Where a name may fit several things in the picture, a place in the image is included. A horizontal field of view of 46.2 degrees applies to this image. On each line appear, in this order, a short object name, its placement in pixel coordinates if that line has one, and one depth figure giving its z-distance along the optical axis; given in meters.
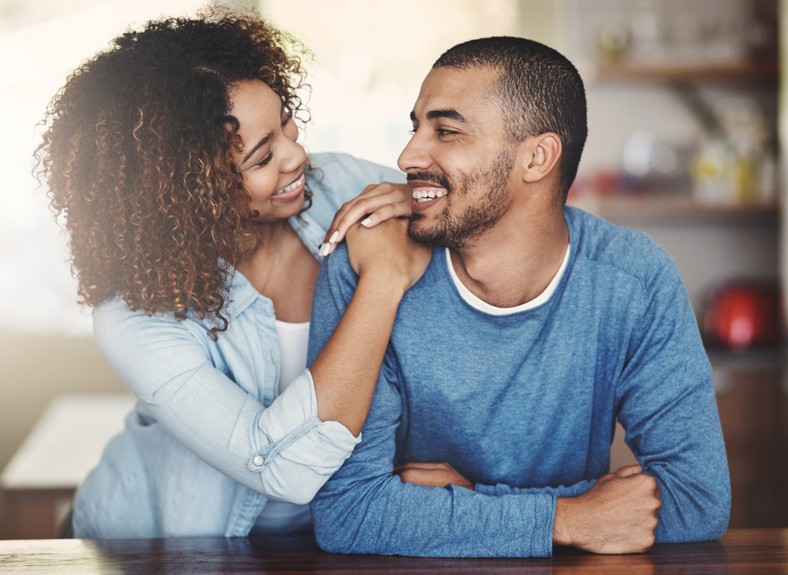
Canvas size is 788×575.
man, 1.47
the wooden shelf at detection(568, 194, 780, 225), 3.88
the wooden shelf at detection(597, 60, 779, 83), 3.88
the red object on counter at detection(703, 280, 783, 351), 3.82
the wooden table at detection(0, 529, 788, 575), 1.27
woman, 1.39
